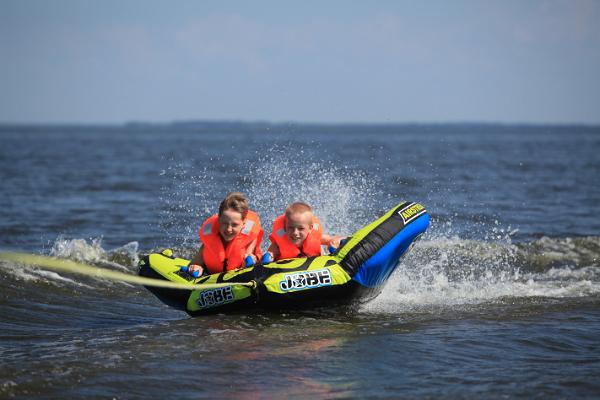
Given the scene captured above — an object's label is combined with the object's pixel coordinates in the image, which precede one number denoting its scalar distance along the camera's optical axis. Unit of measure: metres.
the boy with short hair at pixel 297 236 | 16.55
